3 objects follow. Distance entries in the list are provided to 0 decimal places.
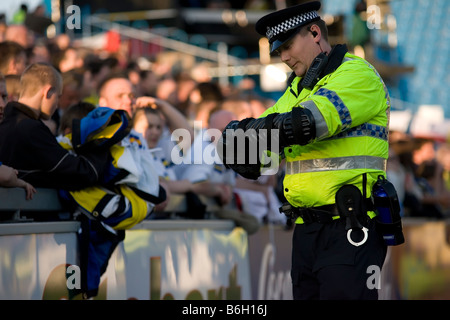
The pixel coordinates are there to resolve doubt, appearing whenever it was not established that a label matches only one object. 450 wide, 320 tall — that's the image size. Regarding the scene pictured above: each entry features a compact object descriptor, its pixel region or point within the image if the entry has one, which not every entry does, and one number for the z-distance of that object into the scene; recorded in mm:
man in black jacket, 9969
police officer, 8430
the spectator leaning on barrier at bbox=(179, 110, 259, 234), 14305
